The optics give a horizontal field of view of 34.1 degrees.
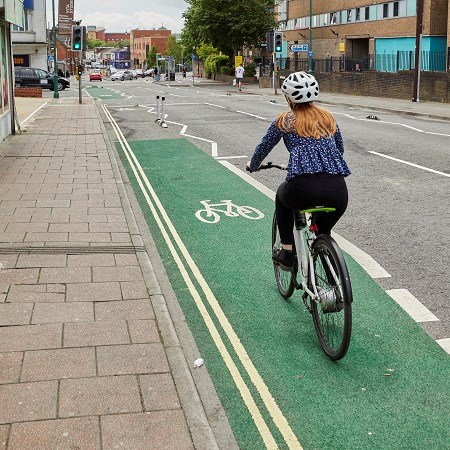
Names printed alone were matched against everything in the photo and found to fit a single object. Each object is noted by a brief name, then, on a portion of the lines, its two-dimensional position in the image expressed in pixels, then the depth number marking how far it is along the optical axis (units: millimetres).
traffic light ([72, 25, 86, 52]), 31744
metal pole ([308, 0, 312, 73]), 49475
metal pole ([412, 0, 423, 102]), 30797
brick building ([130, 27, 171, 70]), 183125
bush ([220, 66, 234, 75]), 74500
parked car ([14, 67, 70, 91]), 46825
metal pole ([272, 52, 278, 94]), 44841
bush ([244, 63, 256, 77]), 68750
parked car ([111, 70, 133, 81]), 88938
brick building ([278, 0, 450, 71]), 44156
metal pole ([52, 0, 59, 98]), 39581
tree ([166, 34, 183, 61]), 134250
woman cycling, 4730
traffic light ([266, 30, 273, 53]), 41344
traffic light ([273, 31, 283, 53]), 40625
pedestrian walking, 51312
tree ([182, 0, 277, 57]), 69125
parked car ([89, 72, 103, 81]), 84938
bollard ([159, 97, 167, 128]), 21586
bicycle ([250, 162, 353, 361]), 4520
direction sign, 54438
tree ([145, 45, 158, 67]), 151500
